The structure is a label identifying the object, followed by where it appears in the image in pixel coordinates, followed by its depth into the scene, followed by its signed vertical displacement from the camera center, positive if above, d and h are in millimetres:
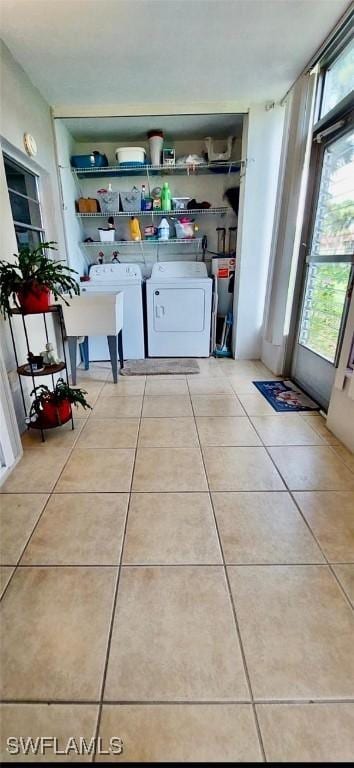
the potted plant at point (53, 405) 2016 -850
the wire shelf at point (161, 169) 3252 +899
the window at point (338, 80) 2018 +1135
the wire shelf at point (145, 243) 3598 +203
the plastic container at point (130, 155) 3193 +995
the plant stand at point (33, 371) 1891 -609
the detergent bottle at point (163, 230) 3535 +325
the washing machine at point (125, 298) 3406 -361
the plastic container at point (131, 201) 3404 +610
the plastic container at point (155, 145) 3197 +1091
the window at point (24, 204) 2385 +447
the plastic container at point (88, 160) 3260 +966
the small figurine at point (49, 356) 2029 -559
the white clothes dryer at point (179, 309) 3402 -478
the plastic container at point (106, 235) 3576 +280
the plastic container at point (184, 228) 3590 +351
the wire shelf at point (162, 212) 3441 +496
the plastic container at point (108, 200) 3416 +615
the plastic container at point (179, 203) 3529 +600
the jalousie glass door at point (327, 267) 2125 -46
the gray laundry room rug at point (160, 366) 3213 -1025
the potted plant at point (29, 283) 1711 -105
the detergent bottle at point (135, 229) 3556 +341
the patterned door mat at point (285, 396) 2441 -1037
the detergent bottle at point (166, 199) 3411 +623
